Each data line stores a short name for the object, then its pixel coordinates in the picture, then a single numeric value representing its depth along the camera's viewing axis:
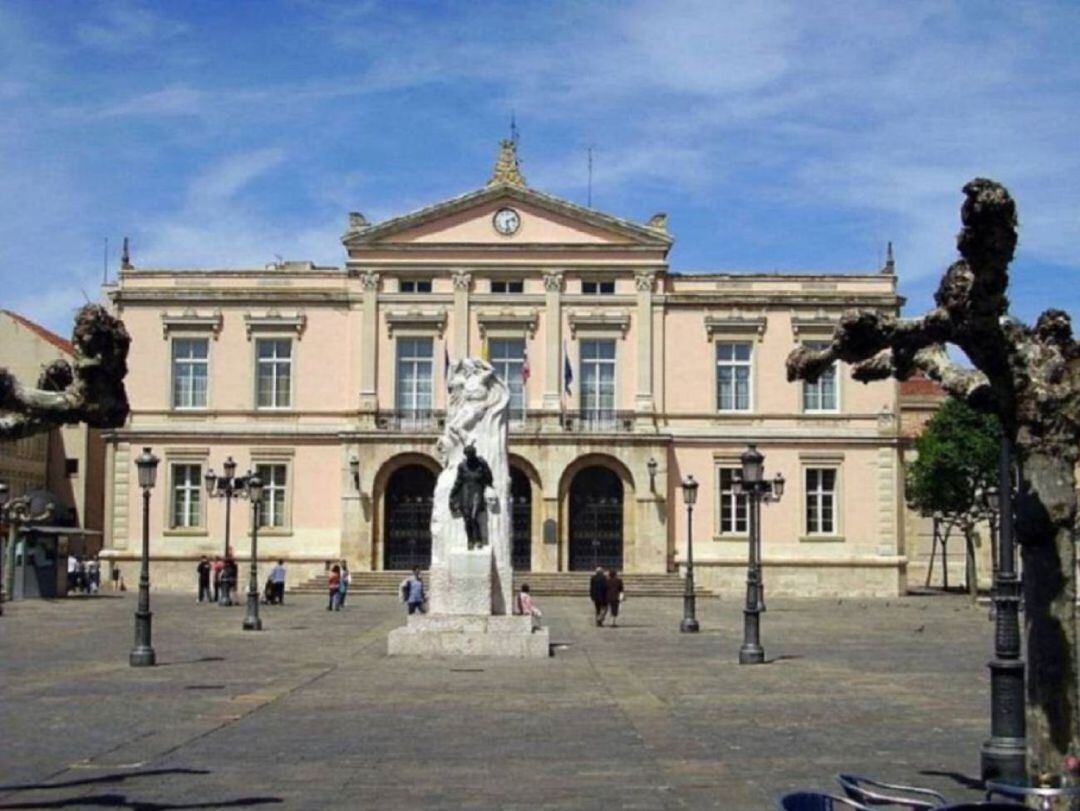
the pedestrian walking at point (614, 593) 37.94
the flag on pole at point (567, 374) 57.72
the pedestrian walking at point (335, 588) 44.72
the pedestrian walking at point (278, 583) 49.50
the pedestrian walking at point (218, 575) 50.28
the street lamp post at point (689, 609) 36.34
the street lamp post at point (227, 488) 44.97
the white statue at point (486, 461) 29.22
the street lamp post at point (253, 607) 36.41
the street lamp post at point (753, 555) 26.94
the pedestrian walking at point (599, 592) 37.78
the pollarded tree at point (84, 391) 10.30
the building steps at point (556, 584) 54.91
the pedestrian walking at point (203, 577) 50.81
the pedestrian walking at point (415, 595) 37.38
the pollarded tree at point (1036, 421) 10.60
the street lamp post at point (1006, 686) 13.30
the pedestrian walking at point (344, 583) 45.88
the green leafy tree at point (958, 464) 59.47
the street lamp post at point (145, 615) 26.11
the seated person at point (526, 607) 30.22
